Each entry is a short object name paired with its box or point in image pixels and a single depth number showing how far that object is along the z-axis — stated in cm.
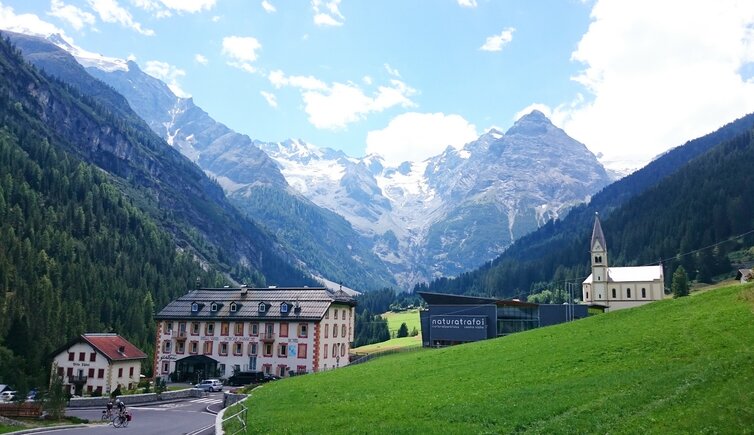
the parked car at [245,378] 8312
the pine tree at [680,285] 13600
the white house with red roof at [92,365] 8731
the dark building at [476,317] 9769
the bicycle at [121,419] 4422
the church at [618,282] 14462
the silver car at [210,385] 7906
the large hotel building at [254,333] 9038
